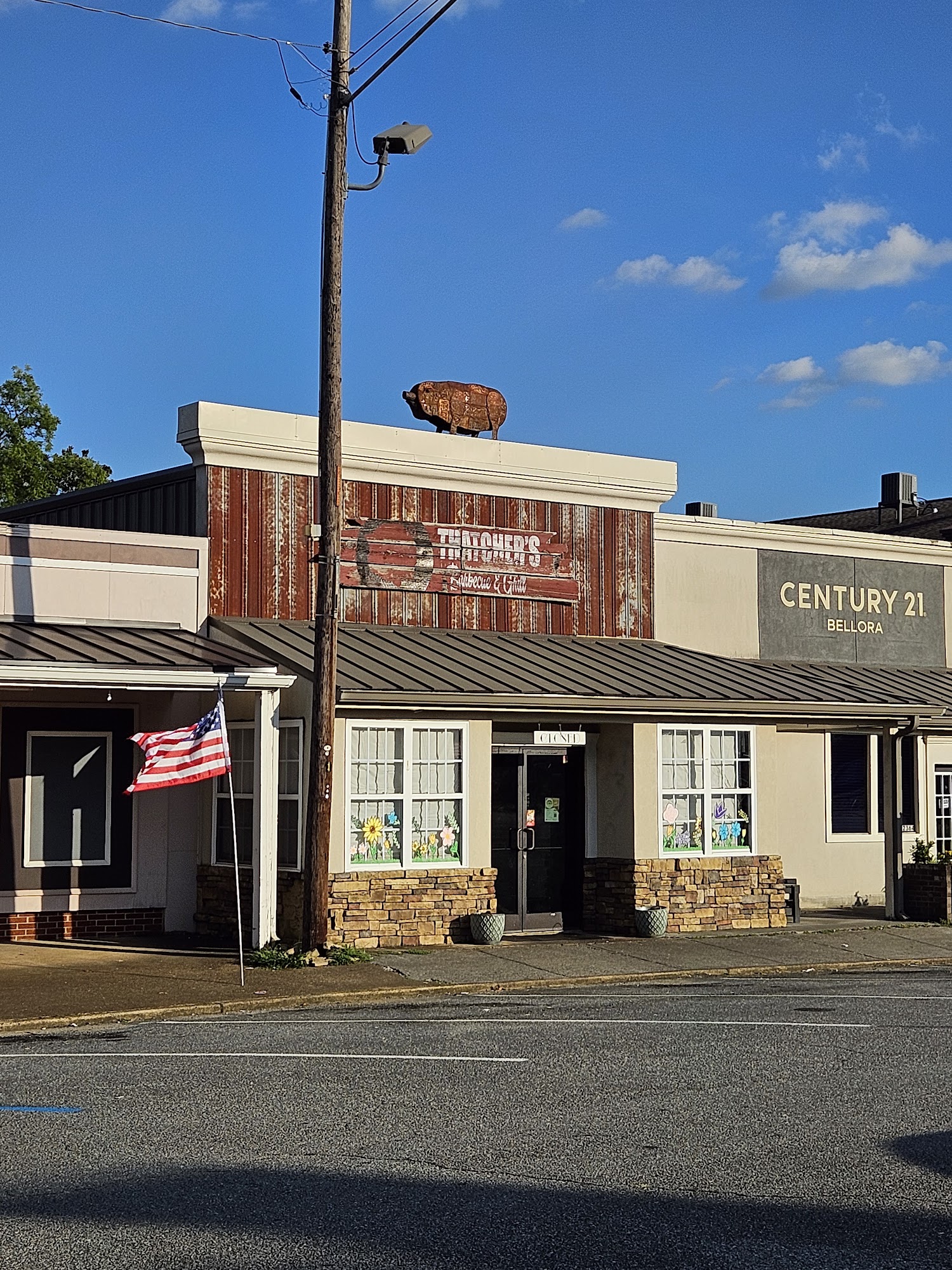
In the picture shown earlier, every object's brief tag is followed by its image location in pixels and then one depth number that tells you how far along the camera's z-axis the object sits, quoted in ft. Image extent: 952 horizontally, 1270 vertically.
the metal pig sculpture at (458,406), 71.31
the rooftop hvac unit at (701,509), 94.12
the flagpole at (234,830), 49.85
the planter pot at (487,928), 60.75
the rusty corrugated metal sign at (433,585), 65.05
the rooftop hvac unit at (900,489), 111.34
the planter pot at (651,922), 64.80
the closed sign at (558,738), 65.98
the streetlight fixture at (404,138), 55.36
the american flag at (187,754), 51.75
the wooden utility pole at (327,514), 54.65
